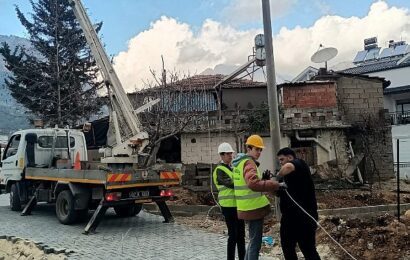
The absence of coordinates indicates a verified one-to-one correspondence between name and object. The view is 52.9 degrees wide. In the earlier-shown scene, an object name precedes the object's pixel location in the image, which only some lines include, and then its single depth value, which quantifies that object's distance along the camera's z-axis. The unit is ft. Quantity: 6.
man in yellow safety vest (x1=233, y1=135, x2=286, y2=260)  16.96
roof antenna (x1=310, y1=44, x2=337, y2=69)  65.51
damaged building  62.59
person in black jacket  16.39
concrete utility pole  28.43
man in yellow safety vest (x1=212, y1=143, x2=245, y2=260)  18.83
